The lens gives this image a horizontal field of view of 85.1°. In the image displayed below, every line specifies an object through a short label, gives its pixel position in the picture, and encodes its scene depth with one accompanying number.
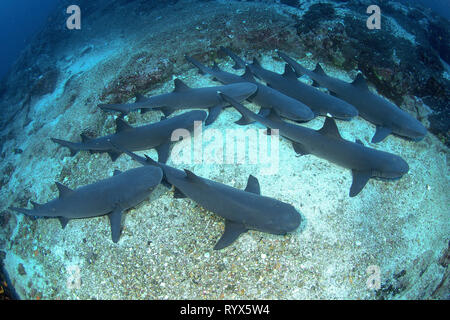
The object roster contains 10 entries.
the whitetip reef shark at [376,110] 4.67
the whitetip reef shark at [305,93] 4.75
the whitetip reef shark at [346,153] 3.92
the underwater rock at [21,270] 4.45
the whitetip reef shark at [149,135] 4.55
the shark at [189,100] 4.88
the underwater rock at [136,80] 6.24
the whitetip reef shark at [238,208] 3.12
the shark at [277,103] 4.62
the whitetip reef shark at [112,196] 3.71
